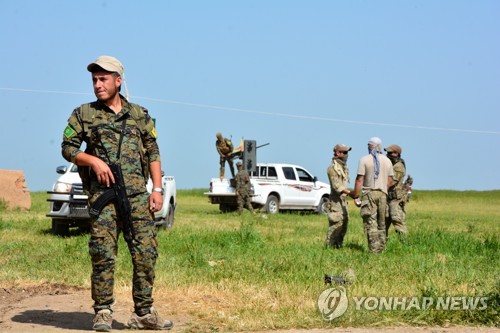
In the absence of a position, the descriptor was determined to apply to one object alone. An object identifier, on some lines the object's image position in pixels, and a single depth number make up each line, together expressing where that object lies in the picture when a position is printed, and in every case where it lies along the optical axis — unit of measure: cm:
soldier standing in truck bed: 3569
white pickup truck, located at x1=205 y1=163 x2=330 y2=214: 3194
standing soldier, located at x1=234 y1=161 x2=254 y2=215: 3003
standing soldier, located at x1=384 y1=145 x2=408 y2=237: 1638
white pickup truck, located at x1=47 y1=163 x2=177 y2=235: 1795
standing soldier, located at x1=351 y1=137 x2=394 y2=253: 1412
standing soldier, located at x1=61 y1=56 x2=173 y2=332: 732
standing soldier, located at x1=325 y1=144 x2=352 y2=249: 1499
